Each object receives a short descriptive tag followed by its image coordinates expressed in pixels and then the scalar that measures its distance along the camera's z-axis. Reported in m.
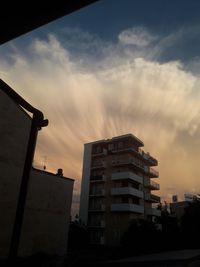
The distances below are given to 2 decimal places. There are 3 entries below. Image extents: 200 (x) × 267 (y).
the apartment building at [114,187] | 39.75
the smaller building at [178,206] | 84.28
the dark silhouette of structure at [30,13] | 3.08
